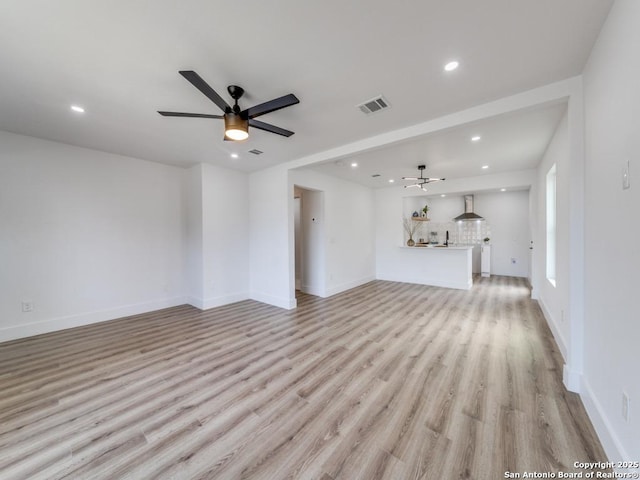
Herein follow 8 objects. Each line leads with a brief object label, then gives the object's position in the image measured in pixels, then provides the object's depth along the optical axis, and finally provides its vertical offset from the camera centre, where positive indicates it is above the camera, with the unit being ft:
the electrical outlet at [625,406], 4.26 -3.05
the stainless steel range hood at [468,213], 25.29 +2.24
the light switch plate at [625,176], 4.31 +1.02
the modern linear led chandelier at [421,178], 15.98 +4.31
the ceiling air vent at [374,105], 8.20 +4.54
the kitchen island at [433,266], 19.58 -2.62
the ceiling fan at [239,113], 6.61 +3.68
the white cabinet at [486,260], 25.26 -2.61
